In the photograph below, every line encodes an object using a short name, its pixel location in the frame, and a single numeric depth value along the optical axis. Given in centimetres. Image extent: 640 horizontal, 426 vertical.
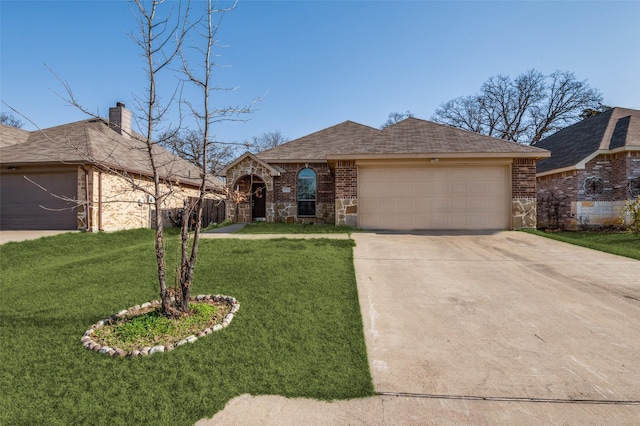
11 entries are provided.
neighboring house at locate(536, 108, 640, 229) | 1280
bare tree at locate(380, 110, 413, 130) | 3656
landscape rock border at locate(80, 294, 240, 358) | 311
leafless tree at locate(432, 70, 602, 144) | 2611
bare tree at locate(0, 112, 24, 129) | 3143
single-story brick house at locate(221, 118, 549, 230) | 1074
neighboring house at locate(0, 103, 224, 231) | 1169
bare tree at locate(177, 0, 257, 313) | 389
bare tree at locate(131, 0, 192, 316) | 363
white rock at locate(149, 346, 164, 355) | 311
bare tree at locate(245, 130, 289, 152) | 4216
